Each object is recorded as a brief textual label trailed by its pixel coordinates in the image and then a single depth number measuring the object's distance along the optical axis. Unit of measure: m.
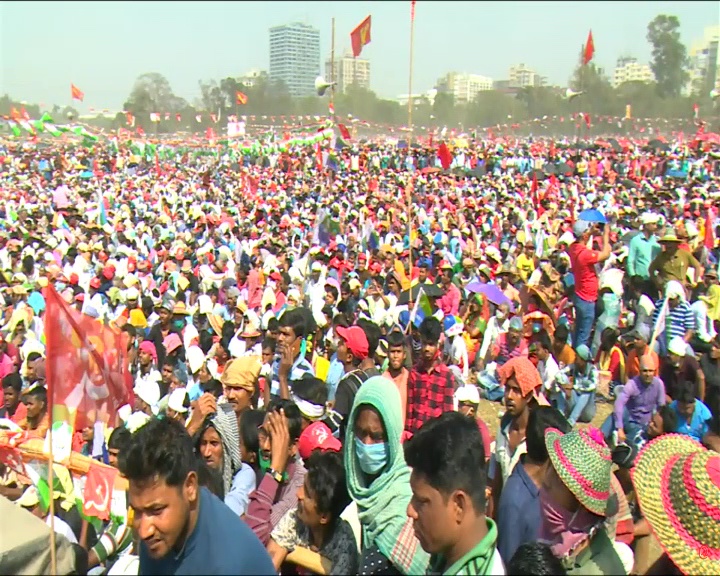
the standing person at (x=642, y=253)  8.08
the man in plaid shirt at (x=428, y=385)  4.01
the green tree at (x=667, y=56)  40.53
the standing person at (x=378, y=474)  2.18
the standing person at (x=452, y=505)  1.69
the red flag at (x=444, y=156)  14.66
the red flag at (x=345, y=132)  21.31
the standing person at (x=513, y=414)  3.13
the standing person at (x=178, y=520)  1.68
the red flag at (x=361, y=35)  12.82
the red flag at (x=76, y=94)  35.56
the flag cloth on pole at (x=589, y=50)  17.70
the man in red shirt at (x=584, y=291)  7.00
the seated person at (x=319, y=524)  2.22
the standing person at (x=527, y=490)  2.33
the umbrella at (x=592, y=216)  7.97
